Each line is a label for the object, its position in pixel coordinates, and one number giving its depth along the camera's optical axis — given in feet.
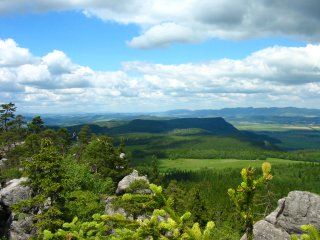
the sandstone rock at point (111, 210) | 176.84
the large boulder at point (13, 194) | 188.75
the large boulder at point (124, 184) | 218.65
